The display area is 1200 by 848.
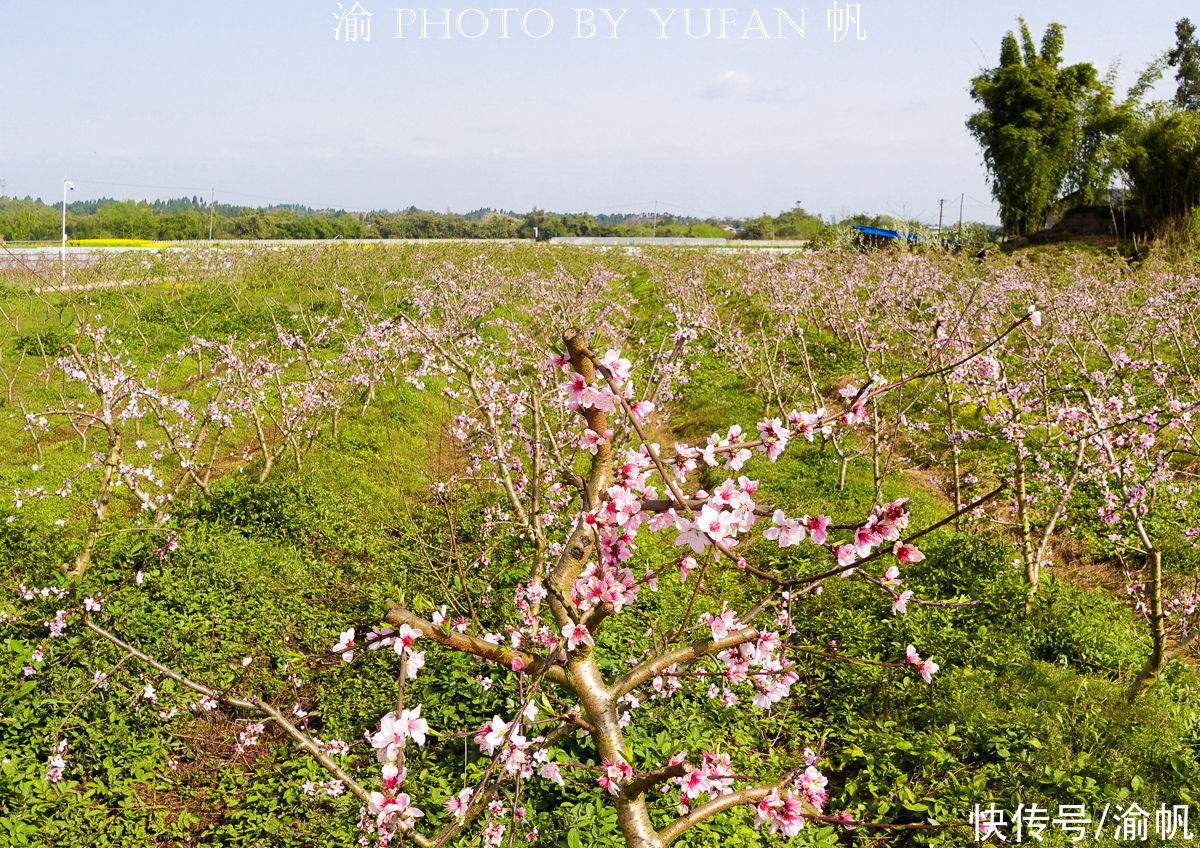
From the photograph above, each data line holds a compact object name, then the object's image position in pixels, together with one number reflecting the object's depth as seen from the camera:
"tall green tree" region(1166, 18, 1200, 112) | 42.62
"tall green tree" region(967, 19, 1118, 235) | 27.80
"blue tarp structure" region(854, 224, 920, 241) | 31.51
